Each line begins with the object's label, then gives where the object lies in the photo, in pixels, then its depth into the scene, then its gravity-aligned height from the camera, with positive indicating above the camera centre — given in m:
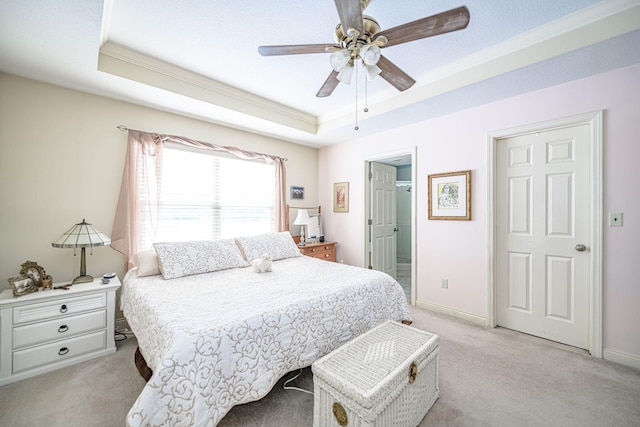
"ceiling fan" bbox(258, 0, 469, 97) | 1.37 +1.07
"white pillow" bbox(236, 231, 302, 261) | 3.11 -0.40
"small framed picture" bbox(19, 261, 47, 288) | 2.13 -0.50
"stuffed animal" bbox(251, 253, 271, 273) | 2.65 -0.52
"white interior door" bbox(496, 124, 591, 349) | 2.37 -0.18
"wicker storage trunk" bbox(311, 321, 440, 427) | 1.23 -0.85
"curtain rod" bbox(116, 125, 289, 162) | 2.76 +0.92
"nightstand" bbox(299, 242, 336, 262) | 3.99 -0.58
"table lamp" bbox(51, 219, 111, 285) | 2.24 -0.24
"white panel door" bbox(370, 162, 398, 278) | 4.28 -0.05
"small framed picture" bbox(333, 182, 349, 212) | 4.35 +0.31
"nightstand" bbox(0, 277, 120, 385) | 1.91 -0.93
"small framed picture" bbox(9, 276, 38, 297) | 2.00 -0.58
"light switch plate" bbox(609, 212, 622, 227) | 2.14 -0.02
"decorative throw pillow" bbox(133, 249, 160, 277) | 2.48 -0.49
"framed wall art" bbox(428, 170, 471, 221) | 3.00 +0.25
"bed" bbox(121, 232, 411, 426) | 1.23 -0.68
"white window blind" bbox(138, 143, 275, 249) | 3.04 +0.21
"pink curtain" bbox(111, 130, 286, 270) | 2.74 +0.36
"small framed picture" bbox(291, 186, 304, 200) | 4.40 +0.37
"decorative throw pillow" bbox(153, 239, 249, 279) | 2.49 -0.45
